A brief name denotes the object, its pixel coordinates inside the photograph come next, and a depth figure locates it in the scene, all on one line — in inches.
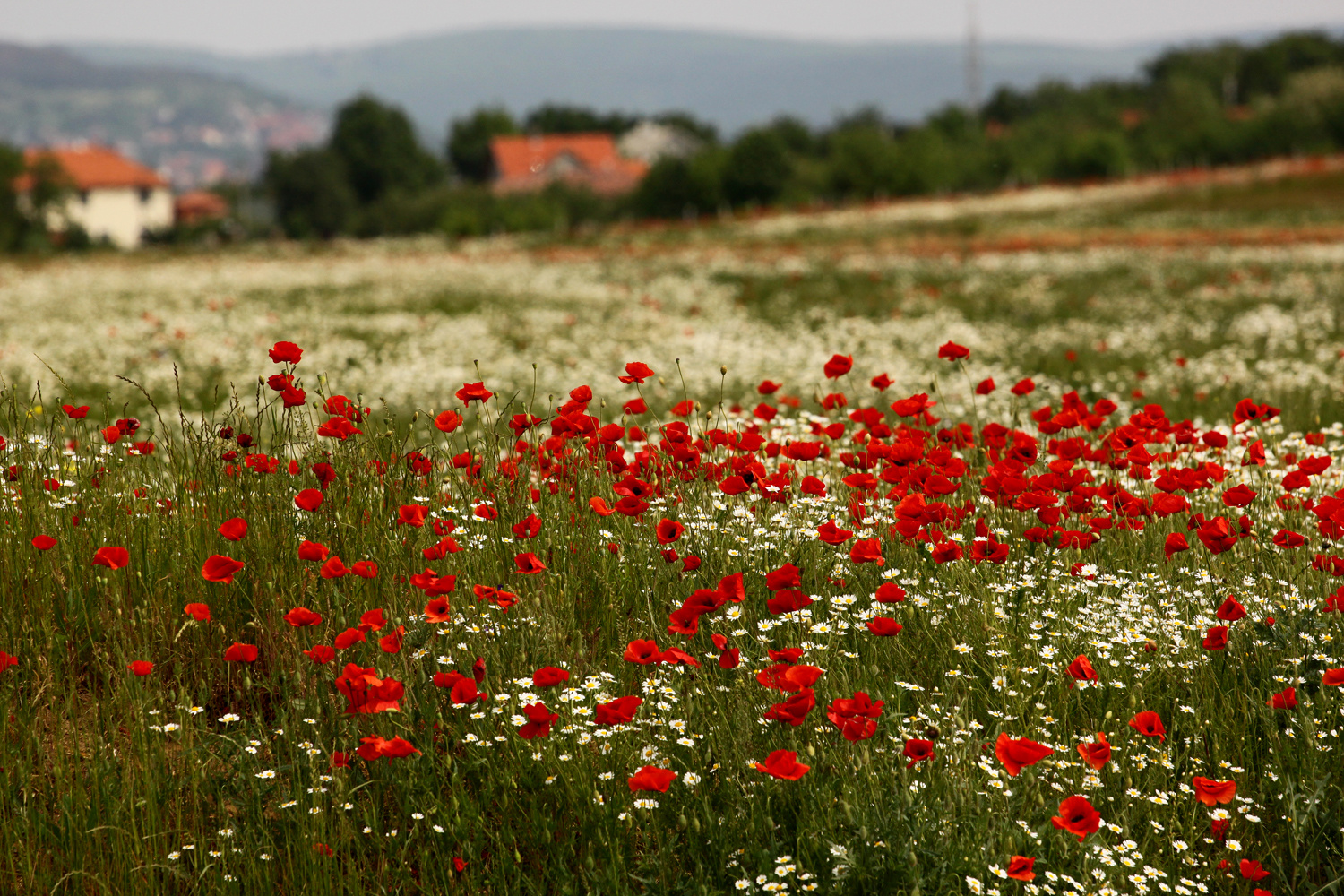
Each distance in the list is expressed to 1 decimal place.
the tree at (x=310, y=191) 7298.2
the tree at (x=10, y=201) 5502.0
